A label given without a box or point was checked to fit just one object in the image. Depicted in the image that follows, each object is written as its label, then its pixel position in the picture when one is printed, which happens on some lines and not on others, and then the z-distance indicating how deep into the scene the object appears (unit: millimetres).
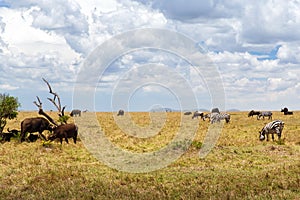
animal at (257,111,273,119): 60938
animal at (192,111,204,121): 62522
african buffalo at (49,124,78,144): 24234
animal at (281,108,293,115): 78100
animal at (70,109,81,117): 77412
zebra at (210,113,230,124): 49938
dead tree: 27609
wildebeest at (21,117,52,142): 25984
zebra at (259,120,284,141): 27938
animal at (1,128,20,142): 26652
